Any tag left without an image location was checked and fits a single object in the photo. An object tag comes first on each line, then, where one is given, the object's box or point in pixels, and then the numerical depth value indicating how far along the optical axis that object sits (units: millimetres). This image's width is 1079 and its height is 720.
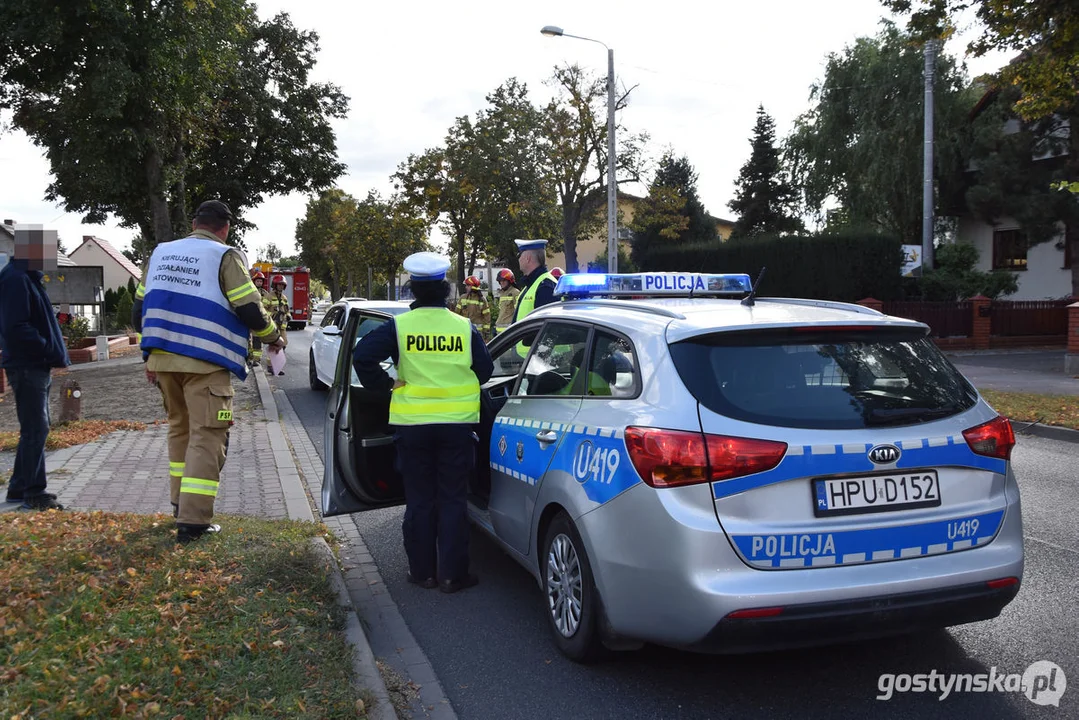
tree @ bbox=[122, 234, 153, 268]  86275
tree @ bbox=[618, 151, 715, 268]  41031
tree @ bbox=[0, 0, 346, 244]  17188
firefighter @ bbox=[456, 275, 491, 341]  13734
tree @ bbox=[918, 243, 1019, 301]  27500
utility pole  24297
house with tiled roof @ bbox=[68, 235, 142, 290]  74625
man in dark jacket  6043
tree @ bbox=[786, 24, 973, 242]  34438
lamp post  24828
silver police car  3172
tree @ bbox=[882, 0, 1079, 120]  13773
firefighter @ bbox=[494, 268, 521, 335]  11719
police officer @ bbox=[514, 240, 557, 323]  8352
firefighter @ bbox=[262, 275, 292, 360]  17875
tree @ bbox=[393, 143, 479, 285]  38438
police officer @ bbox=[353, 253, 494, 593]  4730
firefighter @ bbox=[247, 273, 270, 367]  15184
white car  11289
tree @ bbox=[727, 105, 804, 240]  51281
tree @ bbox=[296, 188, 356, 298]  61938
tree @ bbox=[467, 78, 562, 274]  36312
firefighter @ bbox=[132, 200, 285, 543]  5062
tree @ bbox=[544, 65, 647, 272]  35844
